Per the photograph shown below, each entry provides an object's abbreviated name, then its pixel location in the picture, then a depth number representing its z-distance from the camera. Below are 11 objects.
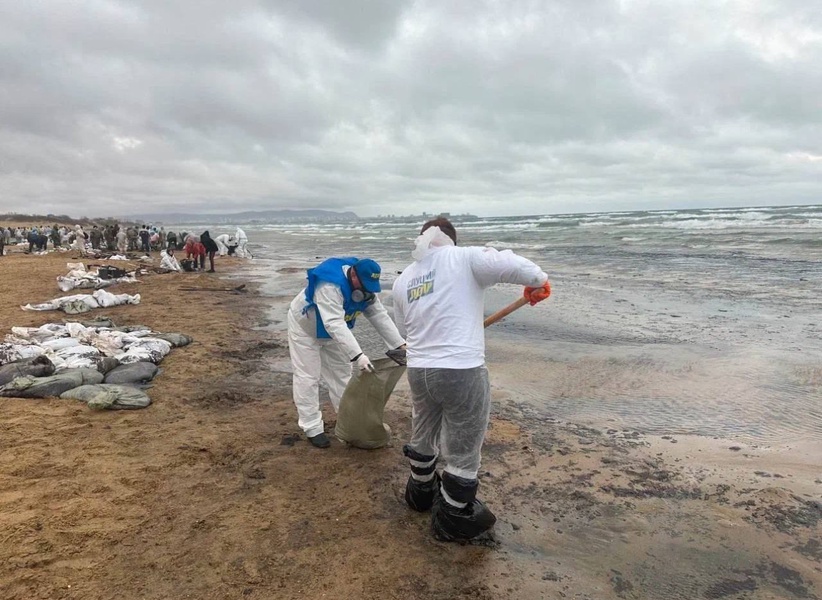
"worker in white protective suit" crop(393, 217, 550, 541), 2.81
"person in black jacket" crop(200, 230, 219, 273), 18.52
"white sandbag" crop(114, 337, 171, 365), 6.10
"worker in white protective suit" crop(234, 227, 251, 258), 26.34
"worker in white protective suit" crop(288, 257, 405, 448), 3.78
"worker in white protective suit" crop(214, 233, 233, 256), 26.25
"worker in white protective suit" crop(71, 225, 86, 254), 25.91
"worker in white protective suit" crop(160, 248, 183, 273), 18.00
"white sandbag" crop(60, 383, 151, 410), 4.76
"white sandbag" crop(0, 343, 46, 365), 5.60
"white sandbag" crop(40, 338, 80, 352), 6.03
